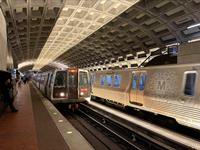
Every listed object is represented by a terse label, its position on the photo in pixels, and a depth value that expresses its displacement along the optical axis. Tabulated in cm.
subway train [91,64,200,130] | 984
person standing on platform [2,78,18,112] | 1298
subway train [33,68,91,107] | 1870
